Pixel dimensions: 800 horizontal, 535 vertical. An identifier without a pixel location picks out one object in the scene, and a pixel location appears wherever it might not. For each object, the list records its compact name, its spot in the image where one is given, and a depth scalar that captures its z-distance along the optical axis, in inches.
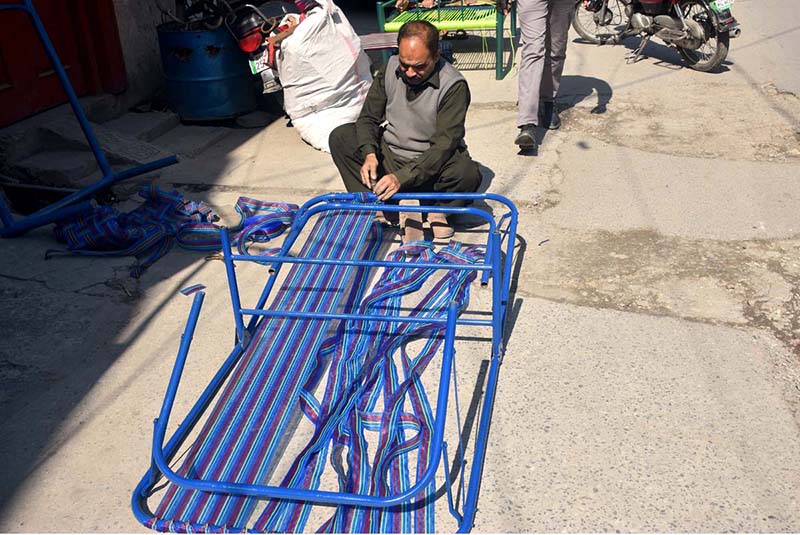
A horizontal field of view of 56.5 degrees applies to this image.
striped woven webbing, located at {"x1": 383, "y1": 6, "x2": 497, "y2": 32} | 282.0
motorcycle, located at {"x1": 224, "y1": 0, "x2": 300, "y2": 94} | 231.3
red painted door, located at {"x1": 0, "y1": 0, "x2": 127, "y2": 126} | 211.9
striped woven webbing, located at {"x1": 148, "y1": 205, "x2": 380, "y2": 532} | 95.1
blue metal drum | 233.0
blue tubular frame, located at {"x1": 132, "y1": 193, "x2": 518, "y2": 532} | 85.9
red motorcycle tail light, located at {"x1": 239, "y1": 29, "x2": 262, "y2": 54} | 233.3
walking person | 202.5
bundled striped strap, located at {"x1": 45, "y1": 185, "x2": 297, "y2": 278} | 160.4
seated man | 142.3
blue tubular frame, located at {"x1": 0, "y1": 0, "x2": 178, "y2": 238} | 163.8
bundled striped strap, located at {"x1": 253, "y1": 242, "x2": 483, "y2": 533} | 93.8
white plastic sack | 219.8
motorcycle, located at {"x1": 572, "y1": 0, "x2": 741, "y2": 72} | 268.5
